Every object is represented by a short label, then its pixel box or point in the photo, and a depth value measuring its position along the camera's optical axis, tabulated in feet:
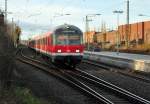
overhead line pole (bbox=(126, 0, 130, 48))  205.54
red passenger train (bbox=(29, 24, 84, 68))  71.28
